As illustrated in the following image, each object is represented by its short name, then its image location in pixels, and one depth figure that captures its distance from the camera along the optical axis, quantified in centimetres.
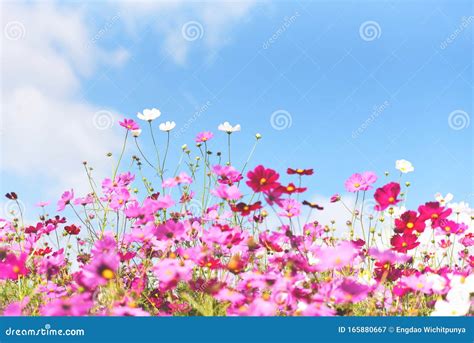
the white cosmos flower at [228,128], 281
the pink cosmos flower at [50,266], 198
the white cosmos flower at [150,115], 274
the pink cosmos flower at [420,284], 169
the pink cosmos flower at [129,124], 256
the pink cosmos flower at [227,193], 172
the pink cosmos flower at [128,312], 146
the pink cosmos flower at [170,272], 150
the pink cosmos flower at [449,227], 212
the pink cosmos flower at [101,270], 140
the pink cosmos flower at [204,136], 265
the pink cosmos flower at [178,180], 183
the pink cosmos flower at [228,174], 190
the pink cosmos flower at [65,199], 235
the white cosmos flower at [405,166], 246
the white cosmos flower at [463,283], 160
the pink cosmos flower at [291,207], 187
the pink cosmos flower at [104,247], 169
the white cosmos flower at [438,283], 167
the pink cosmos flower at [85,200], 245
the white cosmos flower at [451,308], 157
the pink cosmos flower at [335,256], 140
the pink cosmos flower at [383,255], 160
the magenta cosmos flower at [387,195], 178
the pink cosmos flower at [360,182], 200
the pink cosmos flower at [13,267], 183
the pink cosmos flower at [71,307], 133
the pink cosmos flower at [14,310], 160
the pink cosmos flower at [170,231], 175
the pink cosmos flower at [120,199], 217
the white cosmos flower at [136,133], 265
